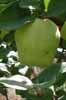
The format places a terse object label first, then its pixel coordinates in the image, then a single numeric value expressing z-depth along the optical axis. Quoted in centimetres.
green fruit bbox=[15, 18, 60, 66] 54
